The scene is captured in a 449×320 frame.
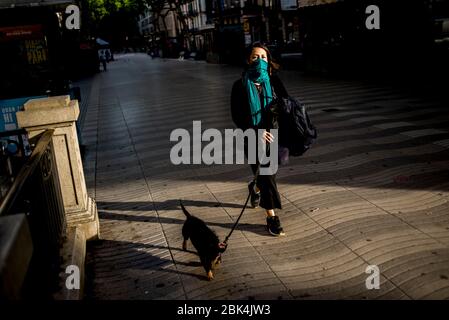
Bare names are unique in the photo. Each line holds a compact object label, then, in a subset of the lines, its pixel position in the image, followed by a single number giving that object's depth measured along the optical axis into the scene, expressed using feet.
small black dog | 12.60
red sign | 28.22
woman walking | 14.76
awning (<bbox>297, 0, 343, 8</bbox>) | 68.11
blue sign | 26.11
